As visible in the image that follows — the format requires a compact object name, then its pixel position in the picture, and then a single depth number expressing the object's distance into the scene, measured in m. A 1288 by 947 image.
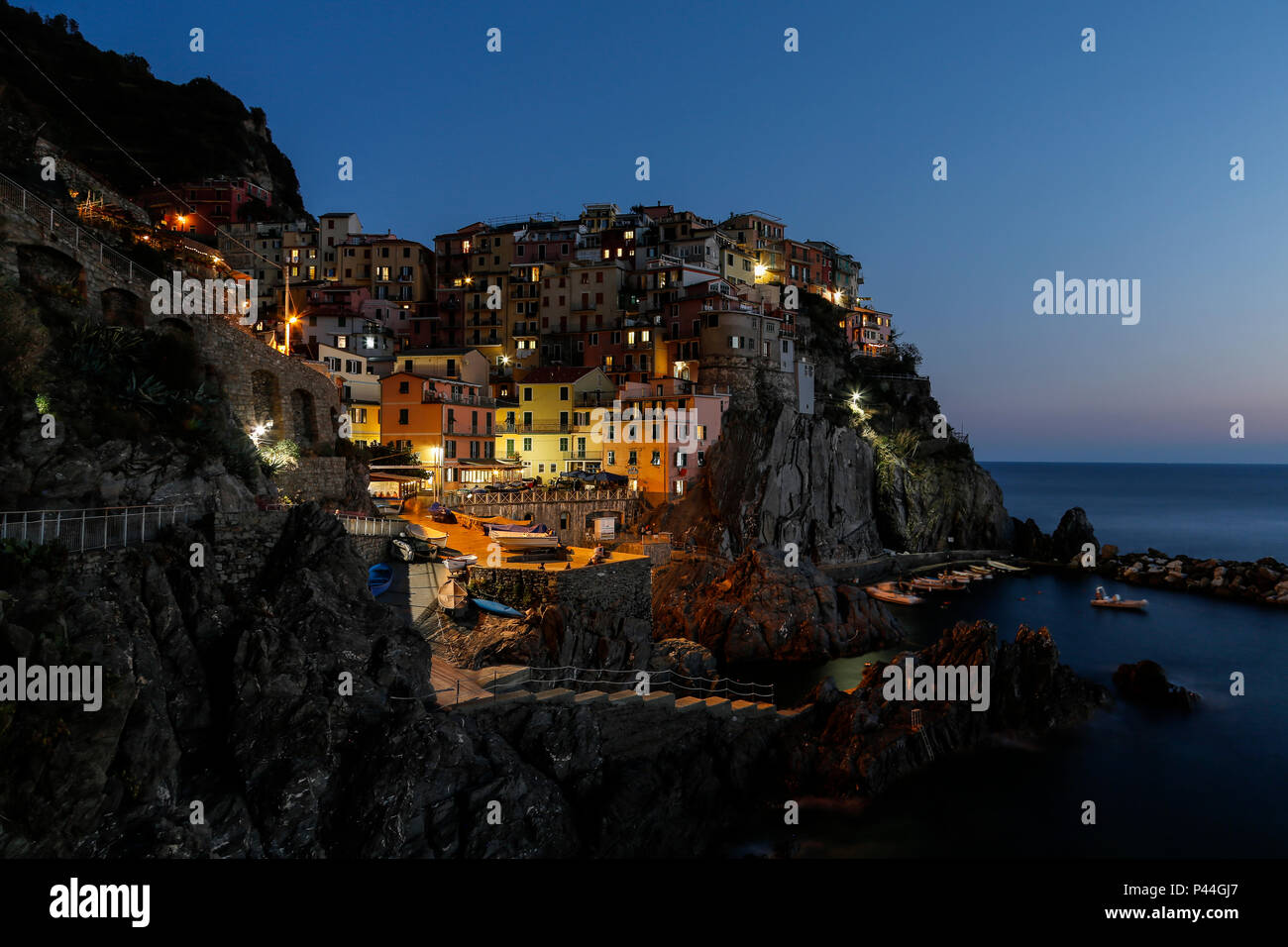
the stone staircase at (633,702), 17.36
